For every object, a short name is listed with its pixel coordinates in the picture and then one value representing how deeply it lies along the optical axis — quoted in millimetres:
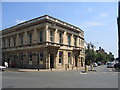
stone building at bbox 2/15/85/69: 23050
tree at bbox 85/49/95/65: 38749
